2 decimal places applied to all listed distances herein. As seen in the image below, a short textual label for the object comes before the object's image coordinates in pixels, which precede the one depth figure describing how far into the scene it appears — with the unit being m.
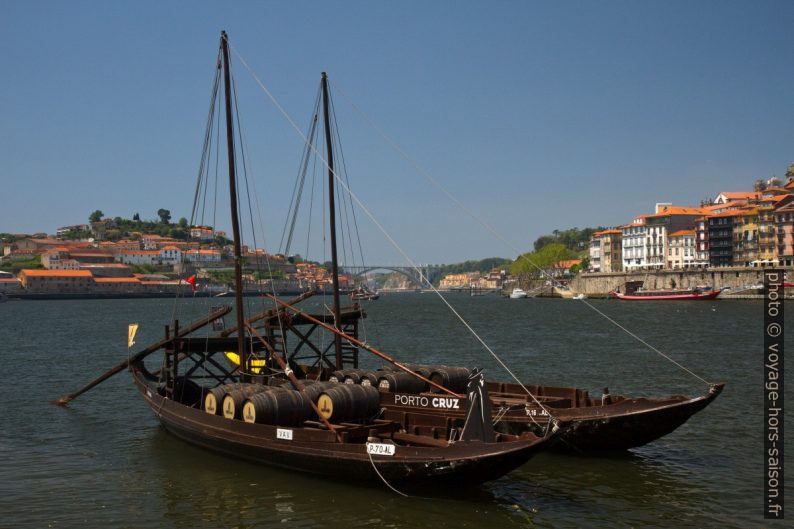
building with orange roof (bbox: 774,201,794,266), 151.50
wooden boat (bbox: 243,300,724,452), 21.20
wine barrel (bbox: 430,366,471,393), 25.69
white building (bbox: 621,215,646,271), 195.25
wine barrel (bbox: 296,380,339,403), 20.81
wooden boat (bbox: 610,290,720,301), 148.75
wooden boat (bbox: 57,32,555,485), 17.06
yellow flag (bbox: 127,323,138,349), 31.98
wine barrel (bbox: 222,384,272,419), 21.62
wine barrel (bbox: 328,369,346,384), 26.45
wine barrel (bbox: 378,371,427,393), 24.73
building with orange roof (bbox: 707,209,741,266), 169.38
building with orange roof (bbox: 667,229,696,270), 181.75
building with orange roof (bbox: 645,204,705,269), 189.25
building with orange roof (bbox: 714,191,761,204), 193.50
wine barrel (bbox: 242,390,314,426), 20.61
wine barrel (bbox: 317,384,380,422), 20.45
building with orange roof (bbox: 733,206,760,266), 161.50
